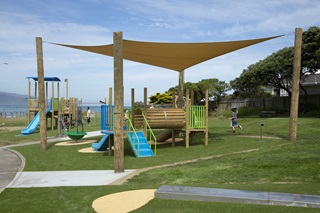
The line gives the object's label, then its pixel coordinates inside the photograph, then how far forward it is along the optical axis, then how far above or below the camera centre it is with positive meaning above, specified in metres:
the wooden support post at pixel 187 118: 14.49 -0.60
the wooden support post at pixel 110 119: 13.25 -0.56
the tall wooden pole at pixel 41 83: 14.32 +1.02
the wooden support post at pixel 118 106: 9.66 -0.01
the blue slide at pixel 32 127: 23.08 -1.52
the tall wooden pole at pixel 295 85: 12.82 +0.76
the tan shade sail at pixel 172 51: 12.00 +2.20
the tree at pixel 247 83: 33.78 +2.46
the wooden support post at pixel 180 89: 18.22 +0.95
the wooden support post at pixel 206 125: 14.94 -0.91
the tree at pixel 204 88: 41.72 +2.07
